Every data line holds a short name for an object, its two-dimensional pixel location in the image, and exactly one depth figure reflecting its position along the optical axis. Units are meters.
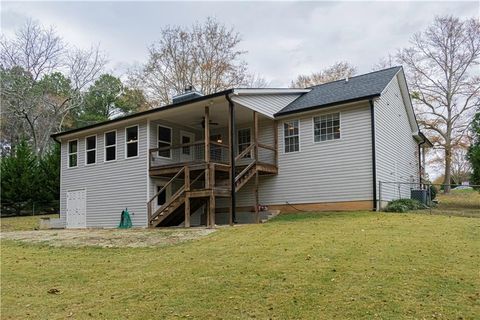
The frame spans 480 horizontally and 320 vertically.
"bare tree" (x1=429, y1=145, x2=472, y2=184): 36.50
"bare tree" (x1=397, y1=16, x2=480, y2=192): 30.31
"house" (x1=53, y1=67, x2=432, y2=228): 15.30
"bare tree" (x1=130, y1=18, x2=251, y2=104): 33.16
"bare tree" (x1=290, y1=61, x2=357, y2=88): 36.34
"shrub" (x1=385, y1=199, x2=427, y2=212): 14.82
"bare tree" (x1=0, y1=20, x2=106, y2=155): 33.03
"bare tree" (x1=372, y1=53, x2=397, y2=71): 34.19
